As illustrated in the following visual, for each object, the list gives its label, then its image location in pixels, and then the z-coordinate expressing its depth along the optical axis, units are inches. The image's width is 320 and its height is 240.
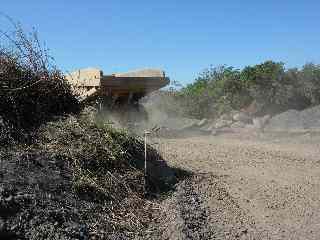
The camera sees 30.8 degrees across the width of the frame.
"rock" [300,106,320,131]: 632.4
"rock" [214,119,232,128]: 696.2
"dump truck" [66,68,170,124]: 459.5
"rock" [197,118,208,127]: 720.1
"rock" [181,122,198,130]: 686.4
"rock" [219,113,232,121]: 729.8
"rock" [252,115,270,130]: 676.1
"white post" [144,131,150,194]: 277.9
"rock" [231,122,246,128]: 694.2
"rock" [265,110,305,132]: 641.0
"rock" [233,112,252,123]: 709.3
